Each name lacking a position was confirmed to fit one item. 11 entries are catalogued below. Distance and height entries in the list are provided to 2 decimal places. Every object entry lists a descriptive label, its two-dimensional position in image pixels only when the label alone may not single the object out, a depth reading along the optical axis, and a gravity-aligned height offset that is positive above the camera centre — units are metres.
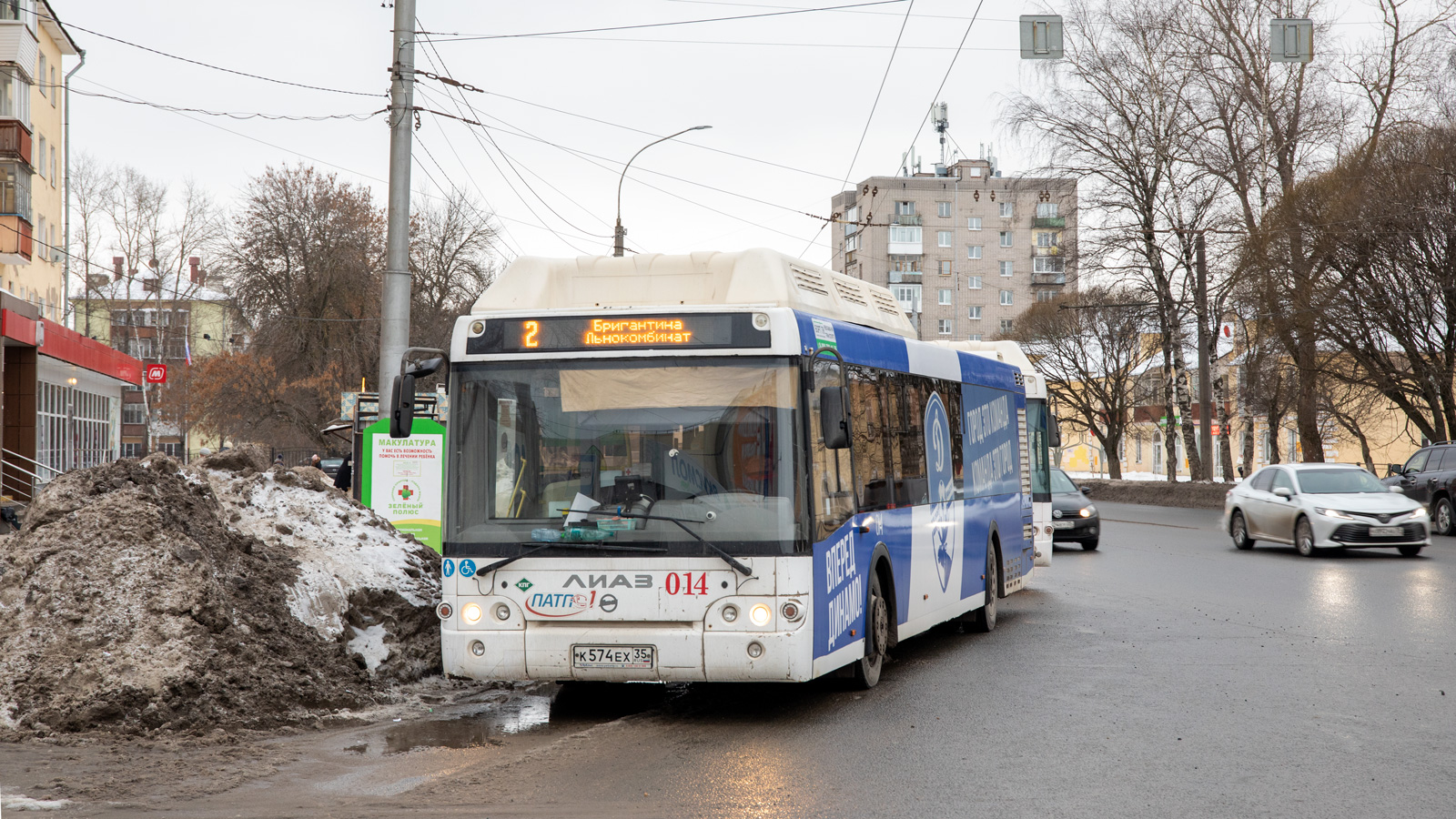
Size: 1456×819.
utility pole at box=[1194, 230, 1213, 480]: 44.00 +3.52
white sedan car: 20.94 -0.86
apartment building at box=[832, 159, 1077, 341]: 101.19 +15.15
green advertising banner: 15.71 -0.14
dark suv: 27.23 -0.52
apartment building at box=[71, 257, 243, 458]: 65.88 +7.90
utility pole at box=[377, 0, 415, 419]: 14.63 +2.72
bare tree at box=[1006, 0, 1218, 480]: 42.25 +9.61
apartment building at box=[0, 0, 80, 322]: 39.75 +10.00
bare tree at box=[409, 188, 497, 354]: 59.62 +8.93
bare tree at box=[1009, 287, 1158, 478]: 64.12 +4.85
